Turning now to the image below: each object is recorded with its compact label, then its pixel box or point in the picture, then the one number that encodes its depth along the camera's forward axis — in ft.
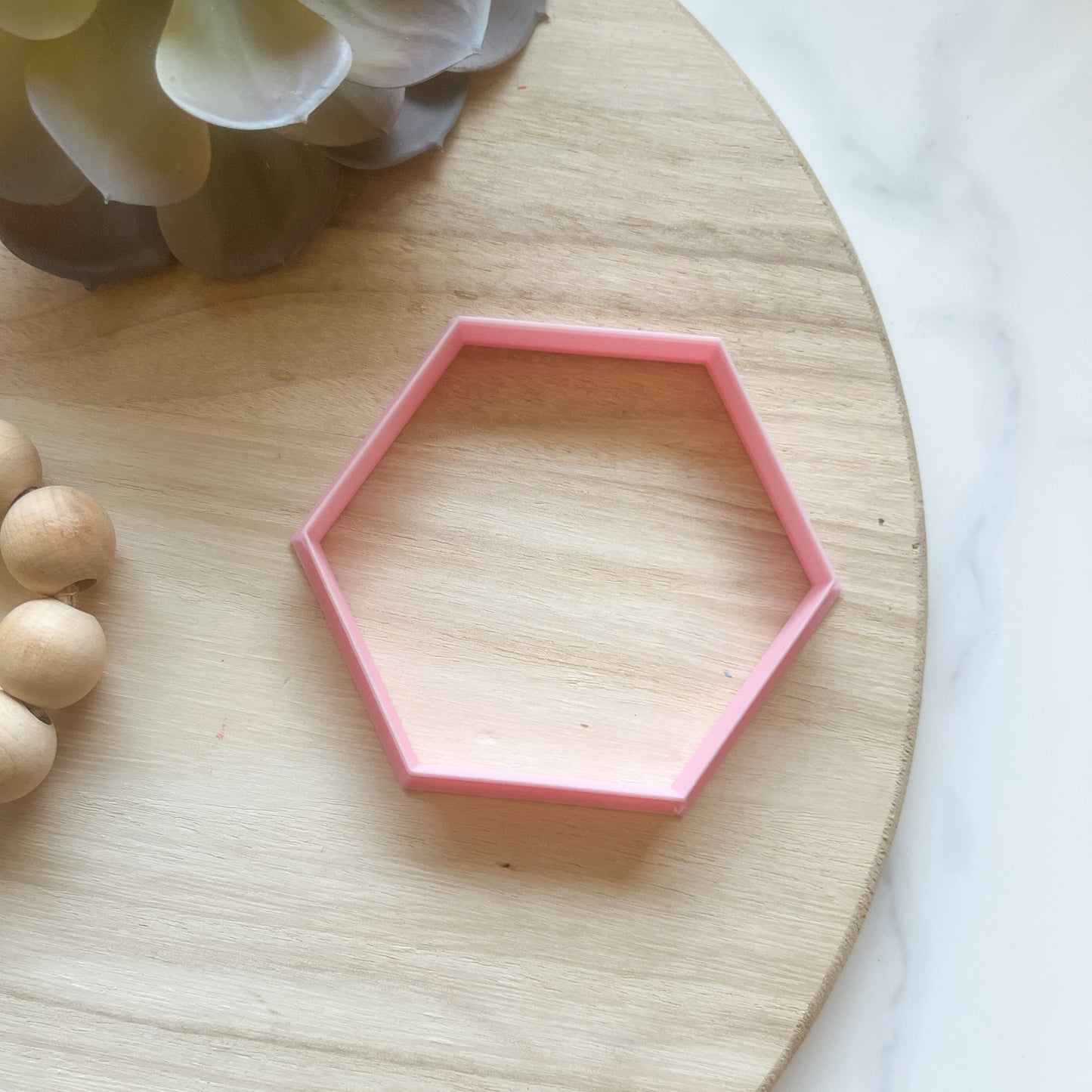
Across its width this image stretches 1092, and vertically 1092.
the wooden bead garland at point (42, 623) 1.59
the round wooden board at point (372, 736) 1.60
